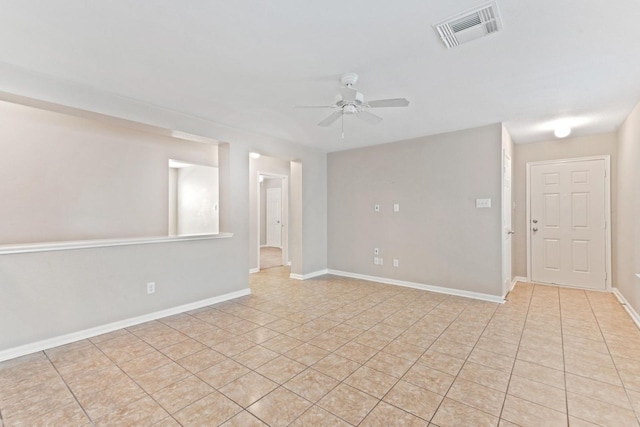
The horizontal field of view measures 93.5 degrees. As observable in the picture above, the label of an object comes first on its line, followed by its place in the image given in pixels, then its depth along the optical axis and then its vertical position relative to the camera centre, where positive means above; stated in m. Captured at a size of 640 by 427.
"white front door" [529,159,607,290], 4.55 -0.16
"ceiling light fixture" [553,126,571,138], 4.19 +1.17
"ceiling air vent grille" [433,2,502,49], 1.80 +1.21
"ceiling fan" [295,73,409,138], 2.57 +1.01
